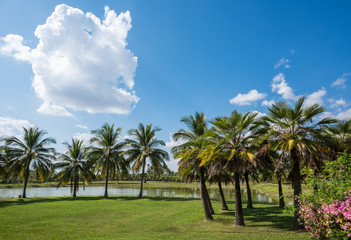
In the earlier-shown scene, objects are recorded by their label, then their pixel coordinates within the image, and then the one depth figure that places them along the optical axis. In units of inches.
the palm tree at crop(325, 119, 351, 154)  614.3
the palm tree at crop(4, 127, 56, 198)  1198.3
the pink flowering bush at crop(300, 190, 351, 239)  272.8
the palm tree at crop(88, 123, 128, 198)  1288.1
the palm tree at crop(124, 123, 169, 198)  1291.8
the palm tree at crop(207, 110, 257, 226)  553.3
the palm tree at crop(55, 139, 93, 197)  1337.4
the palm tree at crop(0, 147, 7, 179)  1128.6
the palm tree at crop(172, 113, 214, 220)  652.7
